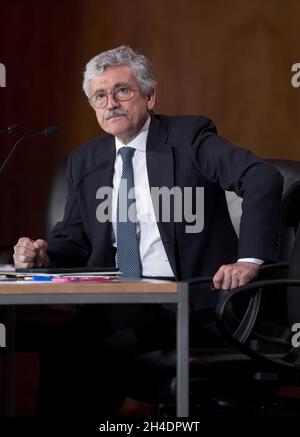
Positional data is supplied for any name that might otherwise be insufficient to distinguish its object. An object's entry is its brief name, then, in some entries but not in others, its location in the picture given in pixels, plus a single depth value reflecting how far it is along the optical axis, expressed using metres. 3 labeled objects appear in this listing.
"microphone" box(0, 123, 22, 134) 5.27
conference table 3.75
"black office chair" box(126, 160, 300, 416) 4.77
